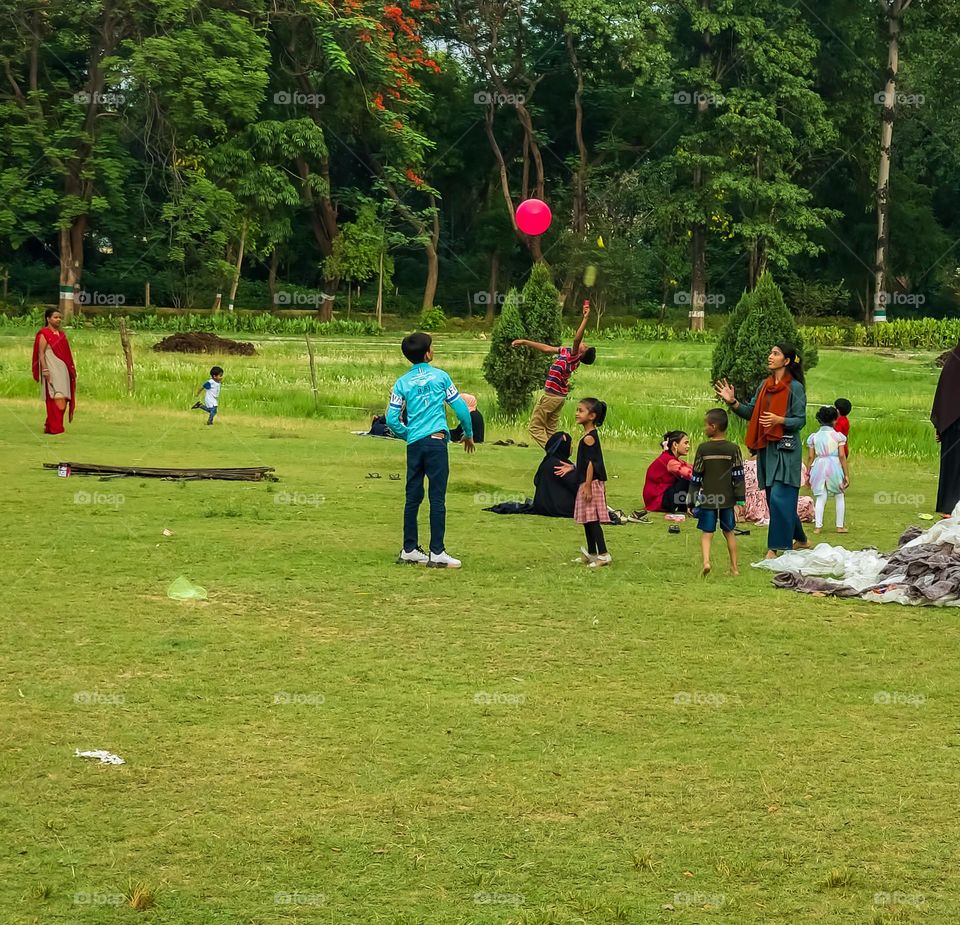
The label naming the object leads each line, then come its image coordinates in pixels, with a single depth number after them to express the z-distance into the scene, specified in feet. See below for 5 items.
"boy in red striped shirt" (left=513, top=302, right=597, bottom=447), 52.54
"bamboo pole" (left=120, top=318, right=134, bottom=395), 87.56
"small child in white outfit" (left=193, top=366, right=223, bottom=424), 75.31
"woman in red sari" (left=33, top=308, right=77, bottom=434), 63.16
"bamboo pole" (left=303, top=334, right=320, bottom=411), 84.64
